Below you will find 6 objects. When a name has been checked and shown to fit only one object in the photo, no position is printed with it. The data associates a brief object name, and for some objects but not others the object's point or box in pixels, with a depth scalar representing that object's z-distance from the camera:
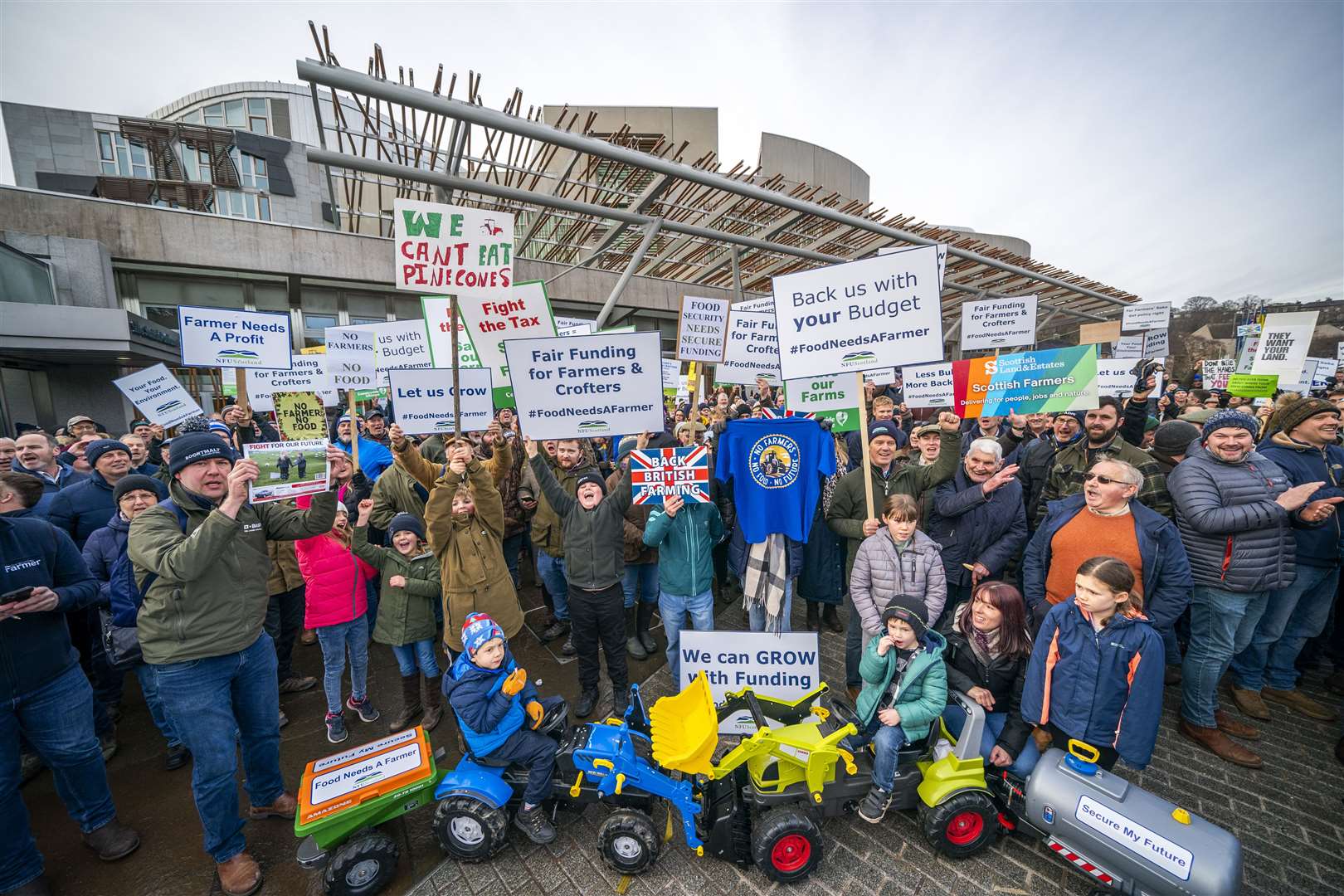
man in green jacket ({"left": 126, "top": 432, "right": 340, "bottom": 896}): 2.38
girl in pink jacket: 3.67
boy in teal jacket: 2.73
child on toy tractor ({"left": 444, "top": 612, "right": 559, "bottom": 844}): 2.71
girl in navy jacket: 2.59
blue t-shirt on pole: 4.05
